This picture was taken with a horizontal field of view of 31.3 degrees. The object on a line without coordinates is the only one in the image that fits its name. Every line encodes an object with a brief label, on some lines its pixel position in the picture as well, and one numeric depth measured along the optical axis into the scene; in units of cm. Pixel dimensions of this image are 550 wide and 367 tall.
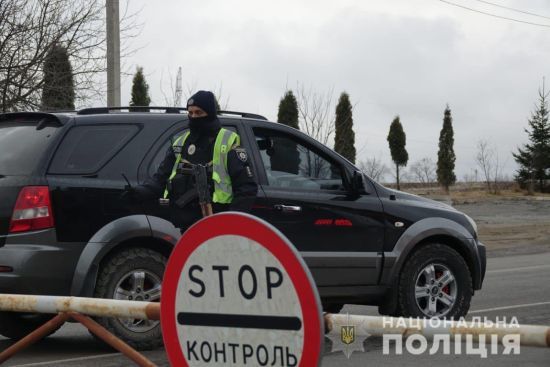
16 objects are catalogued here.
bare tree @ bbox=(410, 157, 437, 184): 8069
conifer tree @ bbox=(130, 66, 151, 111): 3622
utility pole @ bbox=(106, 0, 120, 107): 1608
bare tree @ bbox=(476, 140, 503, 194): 5994
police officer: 655
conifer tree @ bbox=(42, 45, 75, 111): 1797
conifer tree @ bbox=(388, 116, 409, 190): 5971
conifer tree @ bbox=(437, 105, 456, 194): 6059
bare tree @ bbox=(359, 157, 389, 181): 5884
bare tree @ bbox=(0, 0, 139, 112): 1736
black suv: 709
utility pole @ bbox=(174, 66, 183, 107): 2815
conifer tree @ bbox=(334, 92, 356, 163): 4544
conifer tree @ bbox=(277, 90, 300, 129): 4165
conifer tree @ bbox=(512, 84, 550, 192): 6176
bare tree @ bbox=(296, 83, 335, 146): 3506
